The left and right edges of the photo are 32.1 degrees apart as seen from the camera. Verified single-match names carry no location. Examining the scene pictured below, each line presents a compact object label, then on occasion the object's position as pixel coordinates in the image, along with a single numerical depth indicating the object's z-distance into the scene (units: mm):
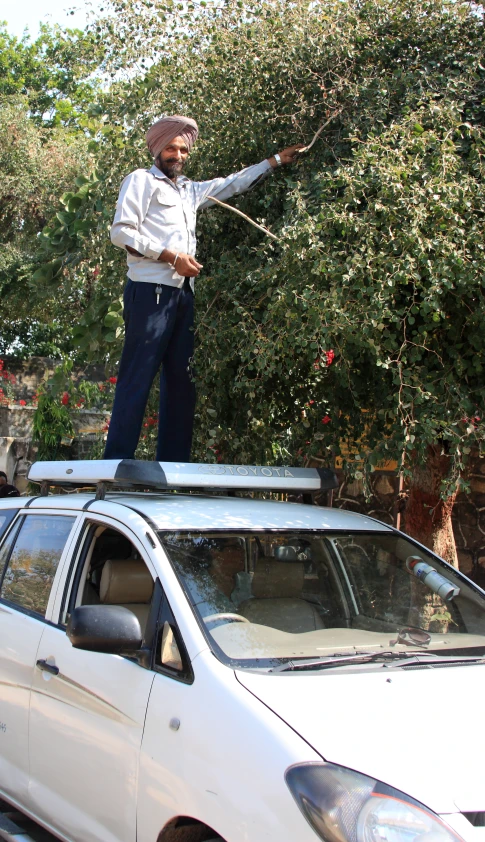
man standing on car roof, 4820
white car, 2332
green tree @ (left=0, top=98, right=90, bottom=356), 17125
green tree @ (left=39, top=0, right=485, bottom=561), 3906
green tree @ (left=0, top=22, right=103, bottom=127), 24047
